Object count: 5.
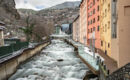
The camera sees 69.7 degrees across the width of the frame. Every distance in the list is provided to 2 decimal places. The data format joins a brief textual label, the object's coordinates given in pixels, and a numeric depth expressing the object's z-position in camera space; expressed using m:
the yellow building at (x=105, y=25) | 16.43
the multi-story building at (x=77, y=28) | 45.04
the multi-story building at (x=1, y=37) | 17.57
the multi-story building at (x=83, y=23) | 33.07
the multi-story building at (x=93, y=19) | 23.85
